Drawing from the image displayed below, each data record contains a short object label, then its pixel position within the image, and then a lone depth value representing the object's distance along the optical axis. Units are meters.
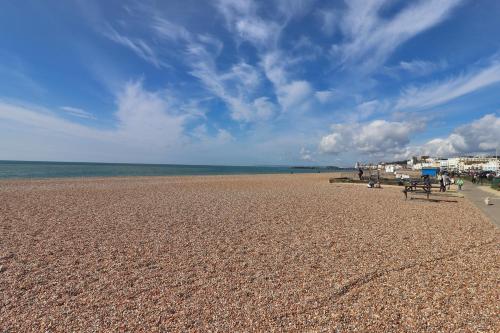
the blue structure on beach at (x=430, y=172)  32.91
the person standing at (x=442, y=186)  17.78
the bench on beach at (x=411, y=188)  13.71
